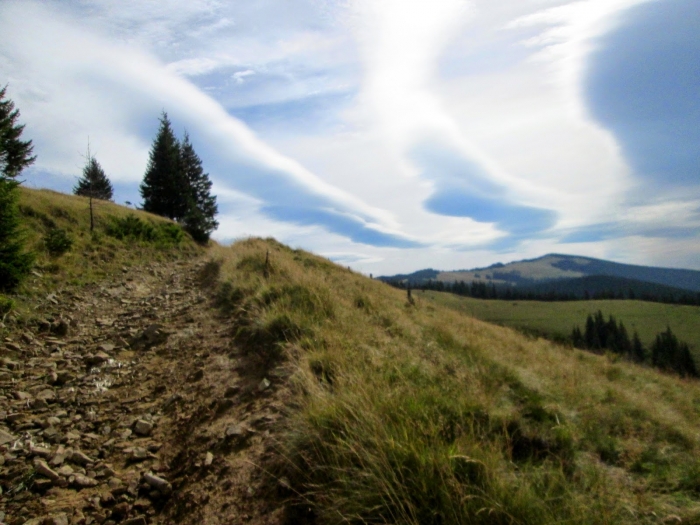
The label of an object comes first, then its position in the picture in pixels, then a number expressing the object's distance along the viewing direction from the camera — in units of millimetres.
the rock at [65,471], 3088
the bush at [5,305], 6559
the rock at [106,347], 5844
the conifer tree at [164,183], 31562
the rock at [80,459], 3275
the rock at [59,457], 3202
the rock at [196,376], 4842
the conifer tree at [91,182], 15766
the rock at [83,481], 2996
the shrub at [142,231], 15334
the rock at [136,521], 2613
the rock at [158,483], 2961
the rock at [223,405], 4004
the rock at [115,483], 2971
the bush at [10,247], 7684
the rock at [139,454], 3367
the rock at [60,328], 6504
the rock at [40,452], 3289
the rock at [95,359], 5371
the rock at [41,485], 2916
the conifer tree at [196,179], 35241
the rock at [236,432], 3439
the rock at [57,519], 2541
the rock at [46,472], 3018
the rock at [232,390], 4312
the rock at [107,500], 2824
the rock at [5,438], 3438
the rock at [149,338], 6177
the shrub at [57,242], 10719
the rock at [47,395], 4300
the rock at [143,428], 3809
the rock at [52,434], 3573
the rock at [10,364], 5008
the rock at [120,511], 2713
